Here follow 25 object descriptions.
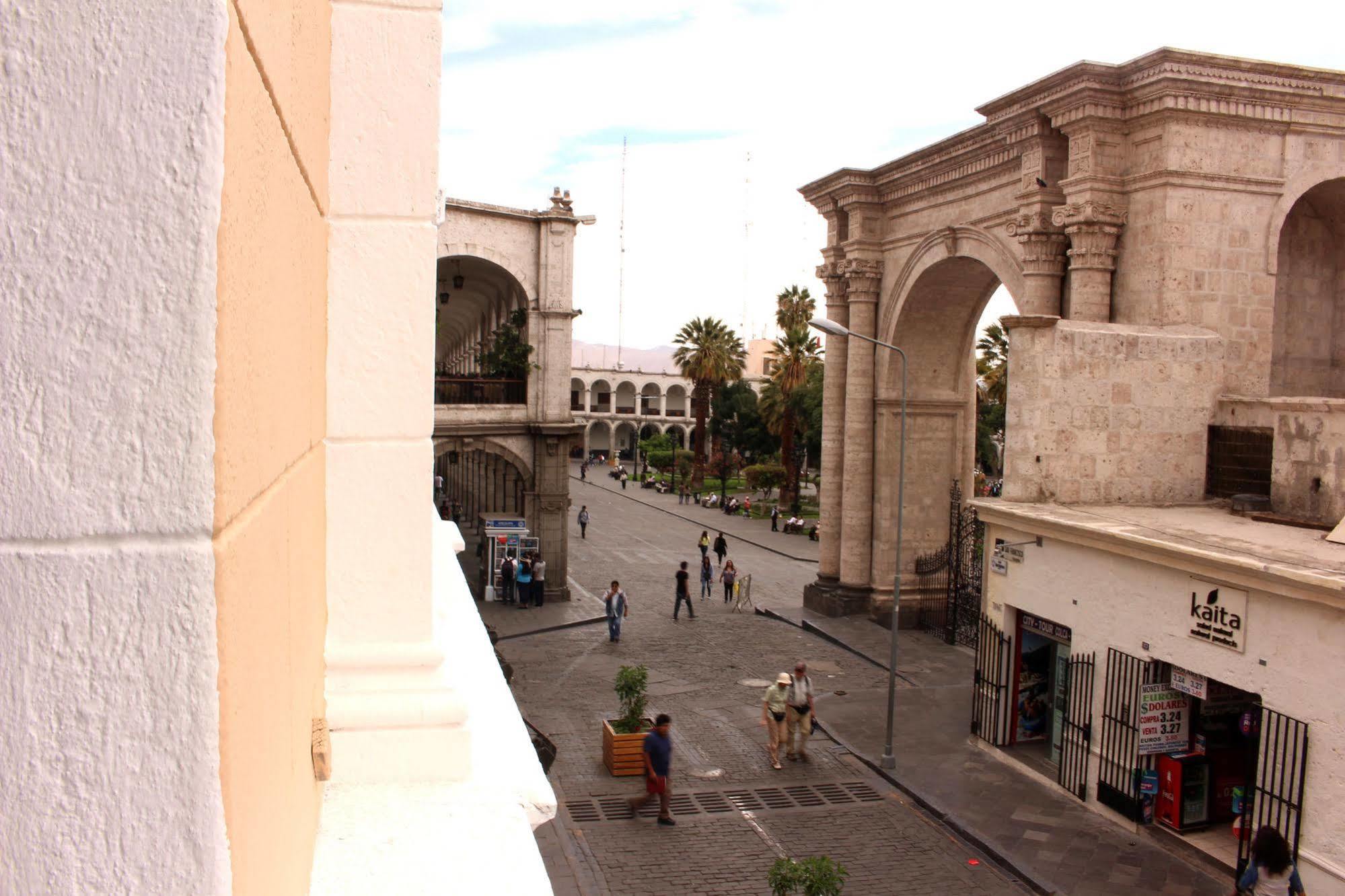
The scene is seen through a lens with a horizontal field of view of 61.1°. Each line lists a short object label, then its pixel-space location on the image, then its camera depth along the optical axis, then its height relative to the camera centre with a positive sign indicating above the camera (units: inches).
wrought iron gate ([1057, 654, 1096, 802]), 527.2 -149.7
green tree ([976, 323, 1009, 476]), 1660.9 +20.3
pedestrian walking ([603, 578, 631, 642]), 875.4 -163.9
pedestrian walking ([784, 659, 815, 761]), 597.3 -161.9
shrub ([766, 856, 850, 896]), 361.1 -152.1
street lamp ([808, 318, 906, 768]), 591.5 -143.7
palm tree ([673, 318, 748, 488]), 2224.4 +83.5
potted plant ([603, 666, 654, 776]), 574.6 -170.6
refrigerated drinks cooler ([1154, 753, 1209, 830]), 481.4 -161.1
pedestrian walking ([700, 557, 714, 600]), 1096.8 -174.9
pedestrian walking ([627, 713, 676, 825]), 511.8 -164.3
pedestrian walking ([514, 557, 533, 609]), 1003.9 -163.3
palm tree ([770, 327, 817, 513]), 1907.0 +54.8
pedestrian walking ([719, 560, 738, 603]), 1061.1 -166.7
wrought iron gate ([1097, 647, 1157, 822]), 490.0 -143.6
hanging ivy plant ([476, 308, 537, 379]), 1018.7 +36.4
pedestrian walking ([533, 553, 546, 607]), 1007.6 -164.7
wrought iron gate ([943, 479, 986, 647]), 896.3 -142.7
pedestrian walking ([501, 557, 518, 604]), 1013.8 -164.0
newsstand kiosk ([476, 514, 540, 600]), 1032.8 -135.8
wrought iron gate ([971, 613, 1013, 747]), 604.4 -150.5
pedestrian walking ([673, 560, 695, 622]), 961.5 -159.8
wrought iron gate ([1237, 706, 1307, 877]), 398.6 -129.7
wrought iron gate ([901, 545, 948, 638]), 961.5 -156.5
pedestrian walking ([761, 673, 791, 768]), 590.9 -161.4
